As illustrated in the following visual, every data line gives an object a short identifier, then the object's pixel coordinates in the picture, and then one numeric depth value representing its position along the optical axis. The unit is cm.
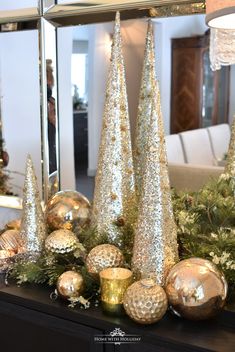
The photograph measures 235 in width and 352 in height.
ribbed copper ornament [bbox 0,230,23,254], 108
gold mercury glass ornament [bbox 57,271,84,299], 85
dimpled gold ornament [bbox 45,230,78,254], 95
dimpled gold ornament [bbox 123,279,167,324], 74
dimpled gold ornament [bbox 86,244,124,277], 87
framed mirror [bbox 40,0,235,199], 191
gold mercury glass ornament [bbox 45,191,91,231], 110
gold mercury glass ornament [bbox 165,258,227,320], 75
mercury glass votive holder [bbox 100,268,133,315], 80
